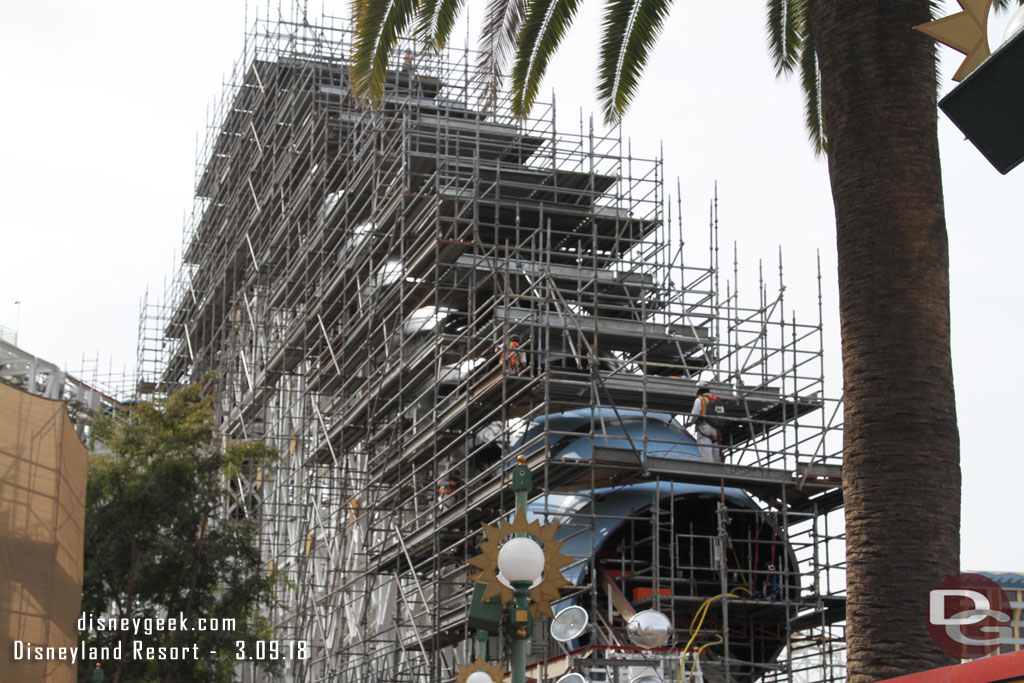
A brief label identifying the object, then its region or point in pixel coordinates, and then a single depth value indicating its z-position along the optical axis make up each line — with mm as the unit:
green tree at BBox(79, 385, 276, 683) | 23781
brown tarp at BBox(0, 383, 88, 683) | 16703
